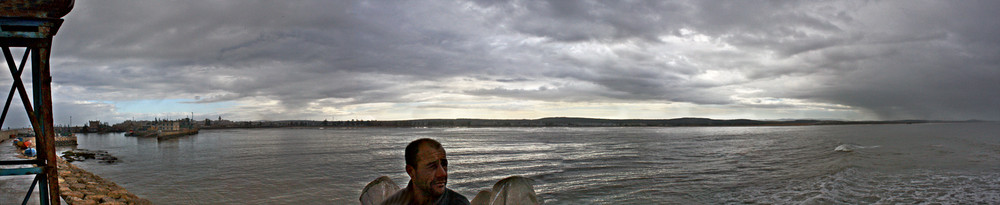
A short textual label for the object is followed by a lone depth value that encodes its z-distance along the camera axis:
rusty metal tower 4.01
